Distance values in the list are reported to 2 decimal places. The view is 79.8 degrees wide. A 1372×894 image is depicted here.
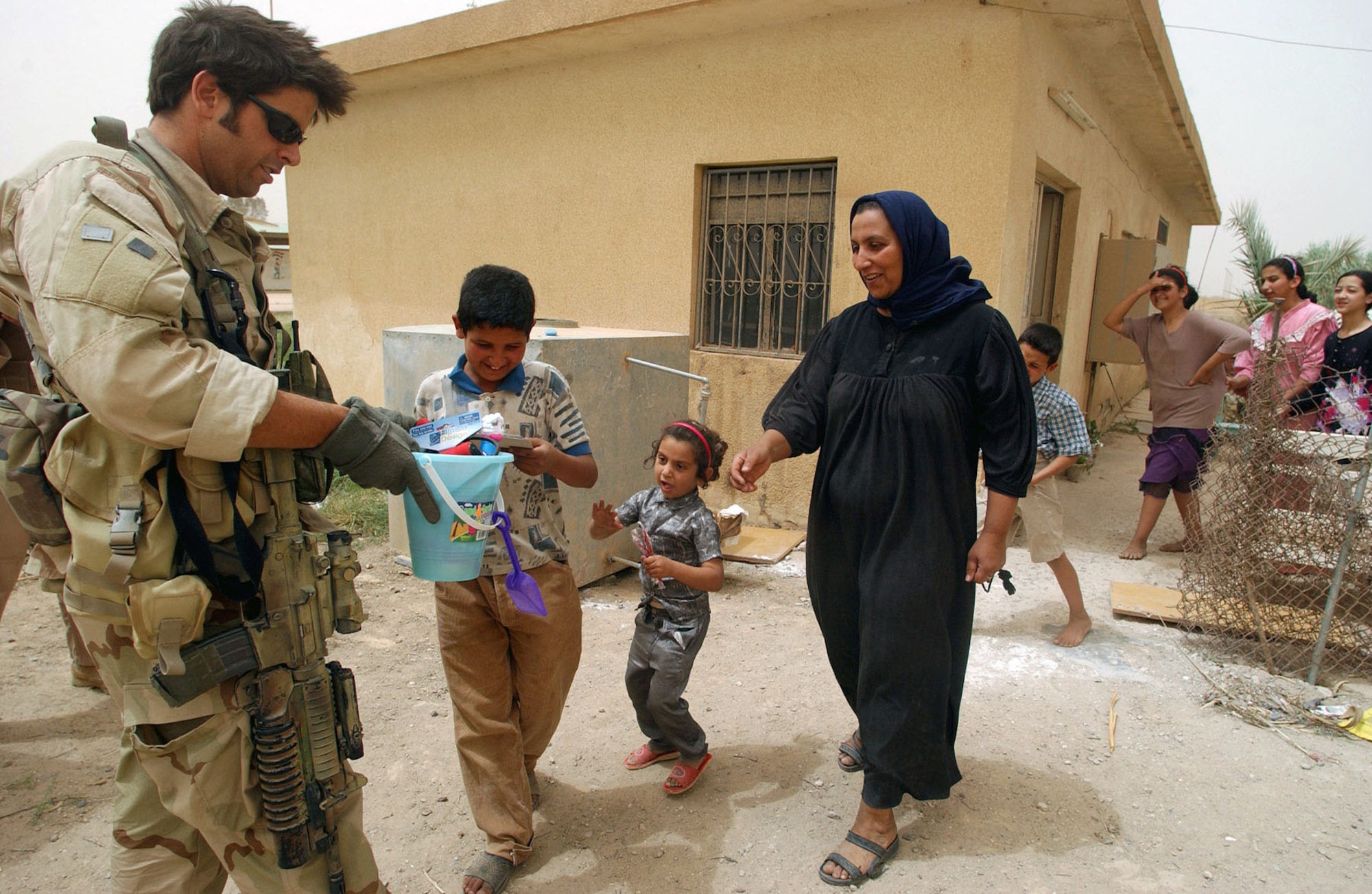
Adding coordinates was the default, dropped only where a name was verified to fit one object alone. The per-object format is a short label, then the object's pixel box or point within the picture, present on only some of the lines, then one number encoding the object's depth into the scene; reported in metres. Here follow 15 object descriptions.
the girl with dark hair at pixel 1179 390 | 5.07
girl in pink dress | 4.64
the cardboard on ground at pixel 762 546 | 4.91
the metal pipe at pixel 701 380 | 4.24
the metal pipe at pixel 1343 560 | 3.26
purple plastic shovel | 2.11
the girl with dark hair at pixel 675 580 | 2.58
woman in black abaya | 2.26
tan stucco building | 4.85
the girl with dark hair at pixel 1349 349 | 4.38
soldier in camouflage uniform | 1.35
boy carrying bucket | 2.23
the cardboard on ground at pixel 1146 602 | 4.11
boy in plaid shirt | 3.78
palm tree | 10.77
